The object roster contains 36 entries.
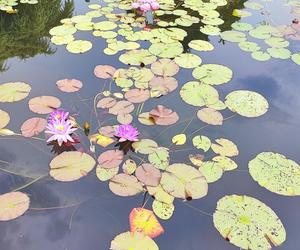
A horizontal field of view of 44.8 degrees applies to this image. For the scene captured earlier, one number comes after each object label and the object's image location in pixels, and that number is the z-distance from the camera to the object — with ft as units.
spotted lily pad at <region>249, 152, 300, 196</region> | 5.28
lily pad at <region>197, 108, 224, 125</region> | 6.40
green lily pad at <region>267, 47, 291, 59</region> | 8.47
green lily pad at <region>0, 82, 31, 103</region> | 6.61
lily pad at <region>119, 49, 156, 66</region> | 7.84
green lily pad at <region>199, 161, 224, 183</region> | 5.31
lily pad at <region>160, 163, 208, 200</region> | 5.05
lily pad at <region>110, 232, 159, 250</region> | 4.34
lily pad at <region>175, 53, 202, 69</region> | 7.87
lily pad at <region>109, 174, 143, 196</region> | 5.01
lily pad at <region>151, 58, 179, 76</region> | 7.54
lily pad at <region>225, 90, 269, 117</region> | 6.71
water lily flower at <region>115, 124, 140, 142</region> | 5.70
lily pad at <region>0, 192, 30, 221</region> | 4.66
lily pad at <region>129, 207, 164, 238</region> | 4.56
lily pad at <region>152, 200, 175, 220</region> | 4.77
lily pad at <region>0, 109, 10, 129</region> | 6.01
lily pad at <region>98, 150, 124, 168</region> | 5.37
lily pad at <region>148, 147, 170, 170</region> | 5.43
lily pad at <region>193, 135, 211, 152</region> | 5.83
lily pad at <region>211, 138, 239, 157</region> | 5.75
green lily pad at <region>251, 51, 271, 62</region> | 8.34
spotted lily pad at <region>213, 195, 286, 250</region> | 4.55
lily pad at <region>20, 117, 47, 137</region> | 5.90
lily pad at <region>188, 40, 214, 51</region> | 8.59
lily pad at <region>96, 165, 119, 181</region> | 5.20
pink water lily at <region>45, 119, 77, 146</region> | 5.62
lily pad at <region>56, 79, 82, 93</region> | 6.89
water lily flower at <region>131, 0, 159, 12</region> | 9.80
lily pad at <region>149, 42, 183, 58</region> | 8.18
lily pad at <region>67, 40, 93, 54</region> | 8.22
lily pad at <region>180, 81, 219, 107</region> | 6.79
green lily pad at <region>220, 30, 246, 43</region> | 9.08
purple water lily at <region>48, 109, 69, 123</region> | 5.92
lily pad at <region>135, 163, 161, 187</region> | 5.14
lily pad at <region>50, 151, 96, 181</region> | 5.19
